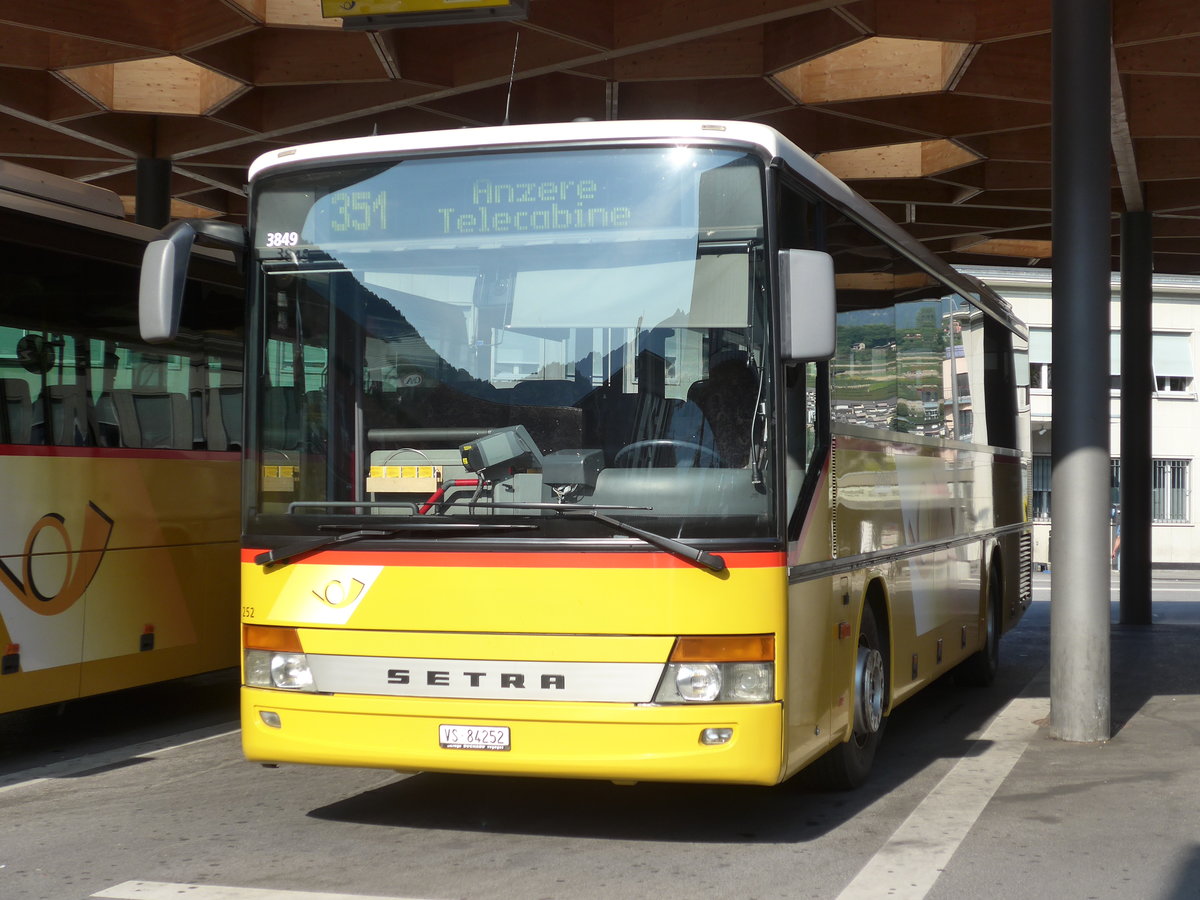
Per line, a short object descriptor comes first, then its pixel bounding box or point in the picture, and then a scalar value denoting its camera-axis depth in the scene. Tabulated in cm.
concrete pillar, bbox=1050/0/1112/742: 947
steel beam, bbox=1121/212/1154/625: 1870
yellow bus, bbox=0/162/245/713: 884
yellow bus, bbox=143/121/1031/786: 618
